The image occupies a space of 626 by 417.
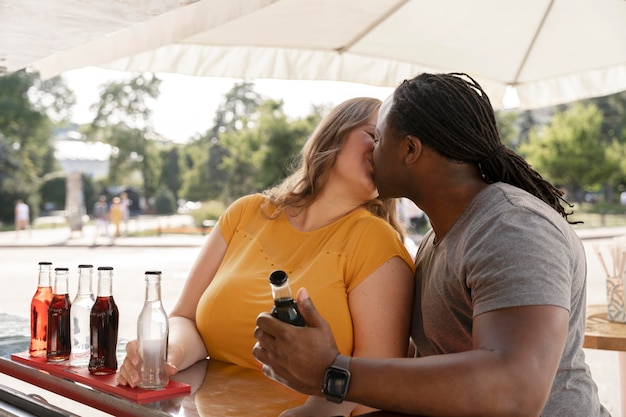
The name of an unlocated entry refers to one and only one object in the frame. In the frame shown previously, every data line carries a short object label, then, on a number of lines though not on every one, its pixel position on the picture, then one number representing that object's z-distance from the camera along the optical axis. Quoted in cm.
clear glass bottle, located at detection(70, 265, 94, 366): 195
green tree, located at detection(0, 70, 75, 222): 2867
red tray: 169
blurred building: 3591
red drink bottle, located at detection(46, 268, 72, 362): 205
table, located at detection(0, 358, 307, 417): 163
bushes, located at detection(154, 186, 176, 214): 3375
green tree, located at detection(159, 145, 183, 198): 3559
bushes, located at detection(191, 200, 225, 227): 2545
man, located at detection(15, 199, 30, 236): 2316
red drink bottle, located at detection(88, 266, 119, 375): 184
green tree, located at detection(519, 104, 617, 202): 3091
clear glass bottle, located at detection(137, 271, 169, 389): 175
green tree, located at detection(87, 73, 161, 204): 3262
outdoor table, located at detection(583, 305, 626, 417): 294
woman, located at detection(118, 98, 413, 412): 209
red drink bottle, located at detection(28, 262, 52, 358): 207
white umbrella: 357
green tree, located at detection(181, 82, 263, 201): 3150
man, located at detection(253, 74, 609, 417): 130
